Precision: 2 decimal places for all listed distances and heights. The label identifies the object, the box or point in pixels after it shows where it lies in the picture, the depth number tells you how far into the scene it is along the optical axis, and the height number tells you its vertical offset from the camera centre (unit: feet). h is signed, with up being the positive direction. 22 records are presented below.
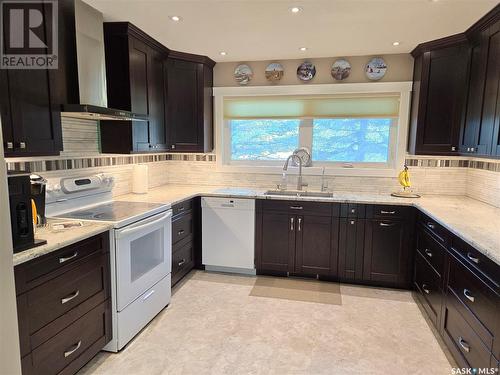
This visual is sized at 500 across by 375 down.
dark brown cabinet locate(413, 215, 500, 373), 5.33 -3.02
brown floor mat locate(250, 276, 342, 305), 9.91 -4.69
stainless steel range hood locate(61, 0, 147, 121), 7.30 +1.94
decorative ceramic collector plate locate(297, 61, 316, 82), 11.94 +2.97
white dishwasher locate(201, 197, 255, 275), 11.32 -3.10
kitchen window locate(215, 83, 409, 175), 11.76 +0.81
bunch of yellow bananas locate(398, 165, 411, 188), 11.02 -0.97
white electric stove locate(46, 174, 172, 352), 7.07 -2.42
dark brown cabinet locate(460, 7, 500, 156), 7.84 +1.66
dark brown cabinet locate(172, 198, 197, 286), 10.16 -3.15
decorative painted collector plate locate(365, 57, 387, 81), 11.40 +2.99
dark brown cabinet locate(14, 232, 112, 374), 5.01 -2.95
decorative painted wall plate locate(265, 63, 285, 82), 12.19 +2.98
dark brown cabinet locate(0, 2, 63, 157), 5.54 +0.60
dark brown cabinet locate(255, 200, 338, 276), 10.76 -3.12
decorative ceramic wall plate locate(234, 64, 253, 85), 12.49 +2.95
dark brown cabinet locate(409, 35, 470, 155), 9.71 +1.85
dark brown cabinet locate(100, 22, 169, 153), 8.87 +1.86
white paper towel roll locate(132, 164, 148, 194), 10.73 -1.10
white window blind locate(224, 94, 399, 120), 11.69 +1.66
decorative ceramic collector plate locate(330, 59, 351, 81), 11.66 +3.00
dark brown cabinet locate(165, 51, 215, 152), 11.65 +1.71
